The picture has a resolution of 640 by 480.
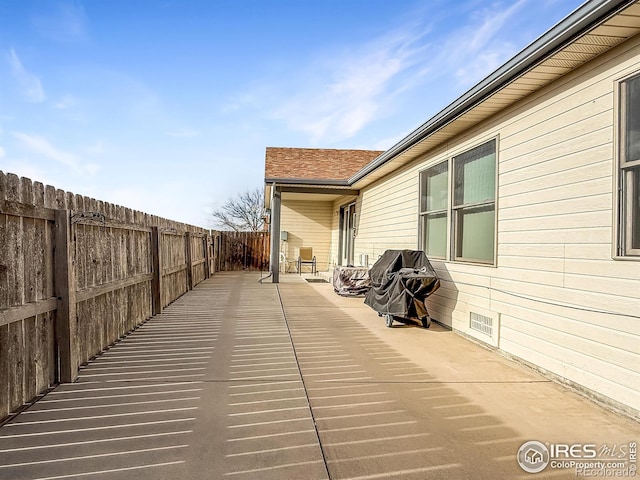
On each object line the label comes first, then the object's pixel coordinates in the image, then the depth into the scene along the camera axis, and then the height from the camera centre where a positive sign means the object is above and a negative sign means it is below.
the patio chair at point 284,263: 14.84 -1.03
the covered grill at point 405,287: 5.34 -0.70
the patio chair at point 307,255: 14.71 -0.73
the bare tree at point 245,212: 33.38 +1.94
